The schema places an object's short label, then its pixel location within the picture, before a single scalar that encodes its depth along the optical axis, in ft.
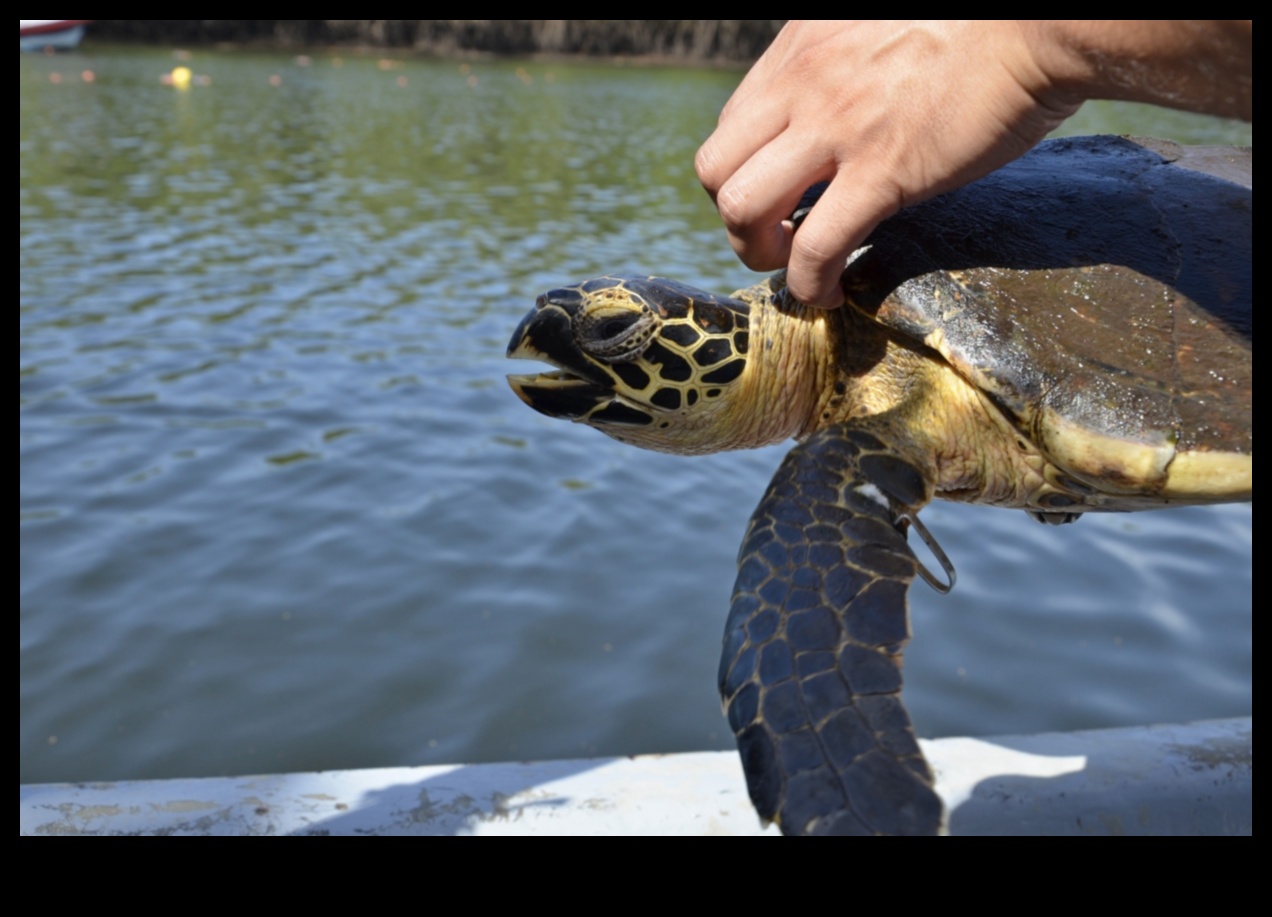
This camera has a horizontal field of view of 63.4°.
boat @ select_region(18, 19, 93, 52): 85.46
